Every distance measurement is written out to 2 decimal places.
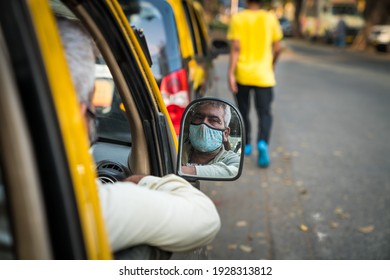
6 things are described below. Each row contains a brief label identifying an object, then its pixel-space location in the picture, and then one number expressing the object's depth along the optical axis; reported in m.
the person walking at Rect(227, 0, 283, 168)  4.90
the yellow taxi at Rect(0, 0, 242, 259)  0.90
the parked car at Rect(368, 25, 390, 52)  21.44
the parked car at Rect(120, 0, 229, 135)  3.39
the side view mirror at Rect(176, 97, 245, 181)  1.66
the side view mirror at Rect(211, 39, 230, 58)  6.27
